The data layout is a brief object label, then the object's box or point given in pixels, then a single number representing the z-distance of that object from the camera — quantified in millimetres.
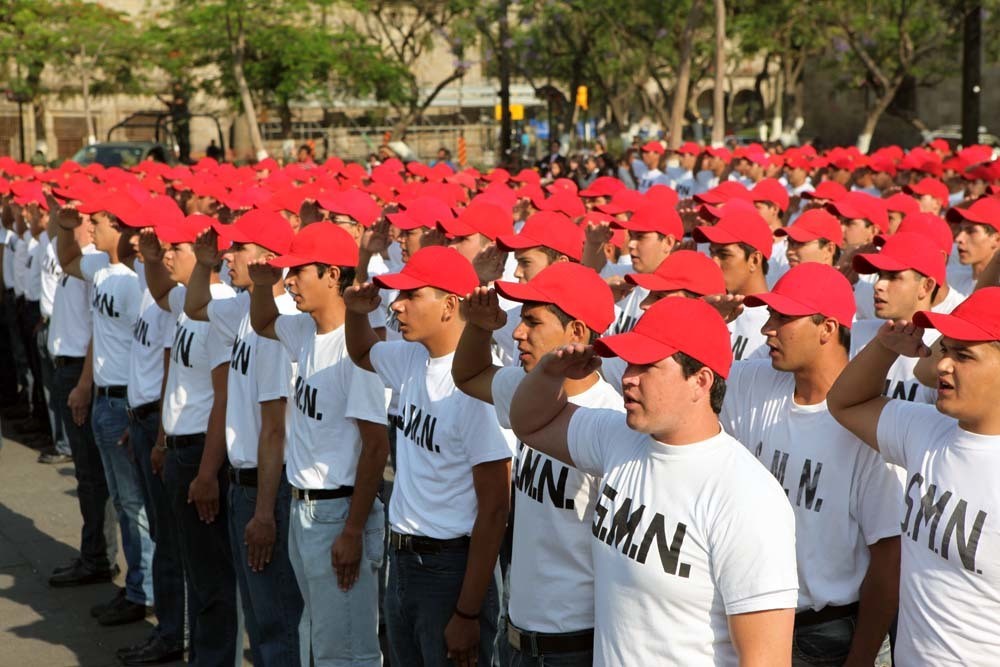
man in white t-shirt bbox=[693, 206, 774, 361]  6449
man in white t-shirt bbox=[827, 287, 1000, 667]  3598
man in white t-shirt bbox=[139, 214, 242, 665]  6395
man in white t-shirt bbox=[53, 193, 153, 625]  7547
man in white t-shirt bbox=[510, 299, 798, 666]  3217
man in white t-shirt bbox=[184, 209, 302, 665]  5641
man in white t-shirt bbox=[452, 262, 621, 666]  4035
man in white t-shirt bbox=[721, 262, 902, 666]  4270
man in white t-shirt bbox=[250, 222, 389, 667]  5250
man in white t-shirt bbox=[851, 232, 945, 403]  5449
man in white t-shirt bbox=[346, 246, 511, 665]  4680
